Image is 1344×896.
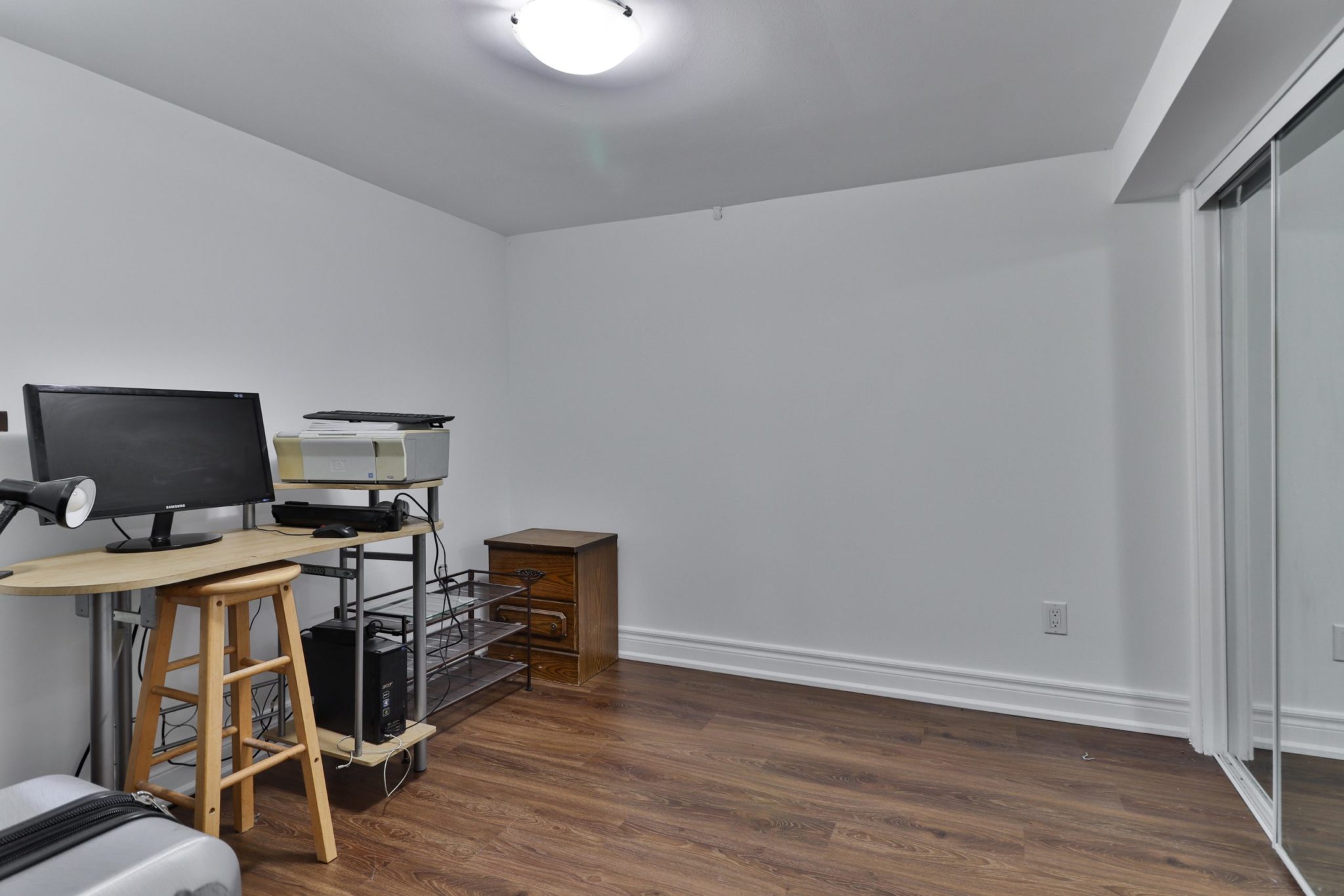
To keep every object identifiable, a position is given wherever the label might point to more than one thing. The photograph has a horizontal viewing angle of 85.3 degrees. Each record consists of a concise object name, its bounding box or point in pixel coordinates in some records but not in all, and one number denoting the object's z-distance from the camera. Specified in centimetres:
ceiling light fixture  174
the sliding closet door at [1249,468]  201
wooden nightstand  327
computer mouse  213
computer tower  228
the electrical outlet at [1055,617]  285
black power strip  228
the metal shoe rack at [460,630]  271
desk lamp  141
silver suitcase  103
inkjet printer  235
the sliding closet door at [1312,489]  159
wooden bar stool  173
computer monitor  183
